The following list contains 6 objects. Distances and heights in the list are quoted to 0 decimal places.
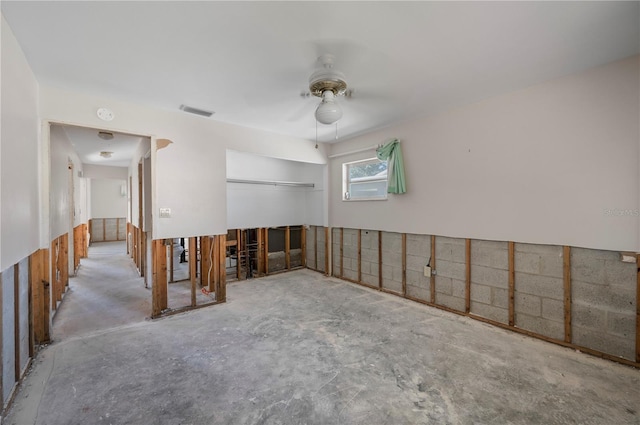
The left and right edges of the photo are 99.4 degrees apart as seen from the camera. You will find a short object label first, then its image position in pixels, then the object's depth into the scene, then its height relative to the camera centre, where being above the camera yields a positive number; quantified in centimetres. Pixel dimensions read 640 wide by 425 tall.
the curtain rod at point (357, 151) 447 +105
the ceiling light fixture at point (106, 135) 390 +114
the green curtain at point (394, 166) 399 +67
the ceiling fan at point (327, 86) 234 +115
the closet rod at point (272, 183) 524 +60
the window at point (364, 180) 450 +55
